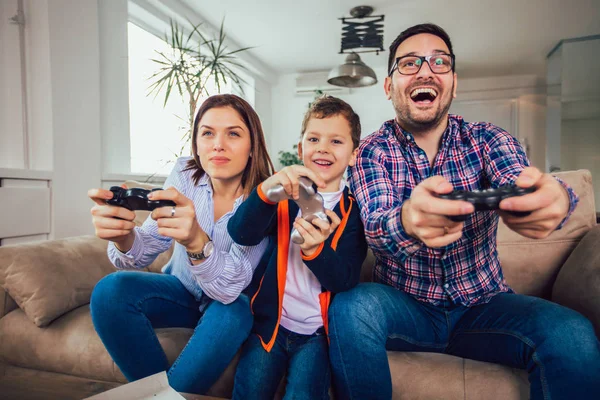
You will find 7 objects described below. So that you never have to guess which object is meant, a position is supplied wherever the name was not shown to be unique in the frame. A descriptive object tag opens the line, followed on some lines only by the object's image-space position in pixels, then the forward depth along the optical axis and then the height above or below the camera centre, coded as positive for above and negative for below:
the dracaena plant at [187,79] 2.66 +0.75
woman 0.92 -0.21
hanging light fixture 3.57 +1.52
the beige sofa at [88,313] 0.99 -0.42
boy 0.93 -0.22
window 3.27 +0.61
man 0.68 -0.20
